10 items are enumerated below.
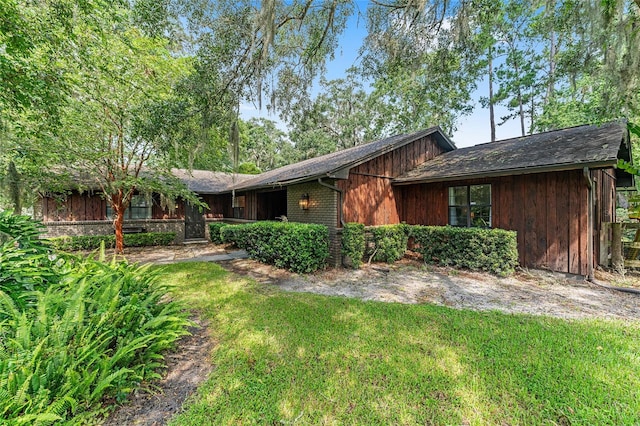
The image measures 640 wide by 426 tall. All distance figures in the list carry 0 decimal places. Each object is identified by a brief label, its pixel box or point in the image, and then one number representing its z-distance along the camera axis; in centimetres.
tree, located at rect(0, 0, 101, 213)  476
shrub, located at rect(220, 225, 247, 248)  931
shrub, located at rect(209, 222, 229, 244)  1338
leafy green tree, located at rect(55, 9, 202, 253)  706
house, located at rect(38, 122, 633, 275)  634
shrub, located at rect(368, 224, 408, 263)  833
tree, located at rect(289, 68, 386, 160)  2424
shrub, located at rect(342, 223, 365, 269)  767
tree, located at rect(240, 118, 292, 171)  3591
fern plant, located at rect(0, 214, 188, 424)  208
